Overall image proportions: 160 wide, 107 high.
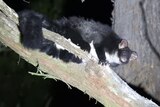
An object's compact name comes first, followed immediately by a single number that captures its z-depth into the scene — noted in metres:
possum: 6.77
